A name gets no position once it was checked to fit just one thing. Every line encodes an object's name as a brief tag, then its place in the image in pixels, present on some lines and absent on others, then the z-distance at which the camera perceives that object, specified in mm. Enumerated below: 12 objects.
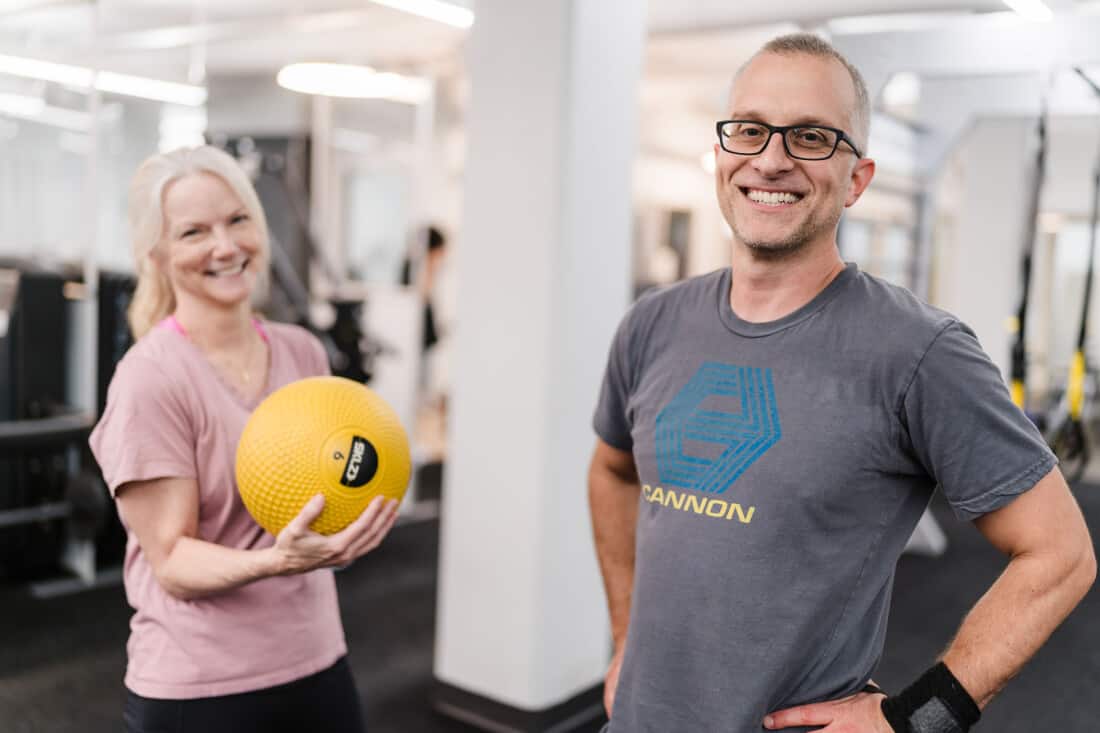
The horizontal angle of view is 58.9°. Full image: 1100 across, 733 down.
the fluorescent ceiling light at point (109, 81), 4762
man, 1217
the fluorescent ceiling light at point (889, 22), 3643
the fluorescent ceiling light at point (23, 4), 4598
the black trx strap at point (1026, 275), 2730
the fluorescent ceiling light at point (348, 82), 5484
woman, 1507
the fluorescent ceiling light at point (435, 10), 4262
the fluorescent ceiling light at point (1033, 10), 3010
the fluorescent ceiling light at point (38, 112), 5141
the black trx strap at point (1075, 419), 2939
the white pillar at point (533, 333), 3109
